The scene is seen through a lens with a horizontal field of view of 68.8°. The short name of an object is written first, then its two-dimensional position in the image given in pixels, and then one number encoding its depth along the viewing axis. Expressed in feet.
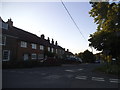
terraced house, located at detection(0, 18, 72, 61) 53.16
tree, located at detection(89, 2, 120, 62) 35.54
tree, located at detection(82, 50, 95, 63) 144.75
